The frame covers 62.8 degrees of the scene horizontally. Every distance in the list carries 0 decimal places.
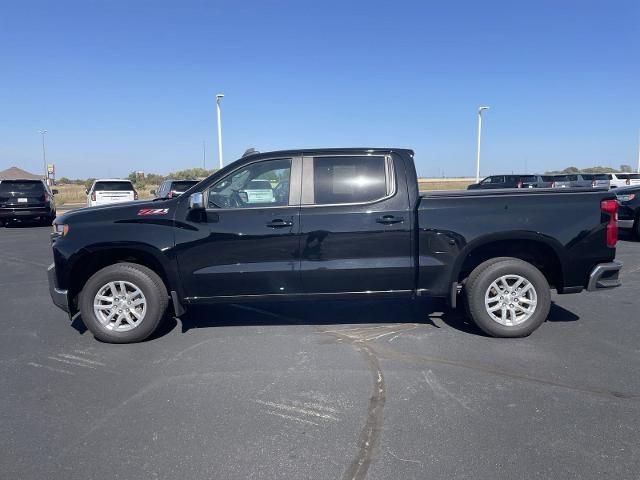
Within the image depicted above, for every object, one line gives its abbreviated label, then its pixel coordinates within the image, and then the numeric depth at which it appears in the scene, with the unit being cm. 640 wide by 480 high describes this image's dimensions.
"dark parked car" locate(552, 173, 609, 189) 2792
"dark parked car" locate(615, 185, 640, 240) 1234
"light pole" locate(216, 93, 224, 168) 2538
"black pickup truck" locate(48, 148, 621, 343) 516
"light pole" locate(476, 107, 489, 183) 3553
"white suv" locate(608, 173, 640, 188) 3086
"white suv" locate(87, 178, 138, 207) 1761
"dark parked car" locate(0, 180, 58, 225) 1784
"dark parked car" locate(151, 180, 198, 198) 1738
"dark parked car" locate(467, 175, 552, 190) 2619
